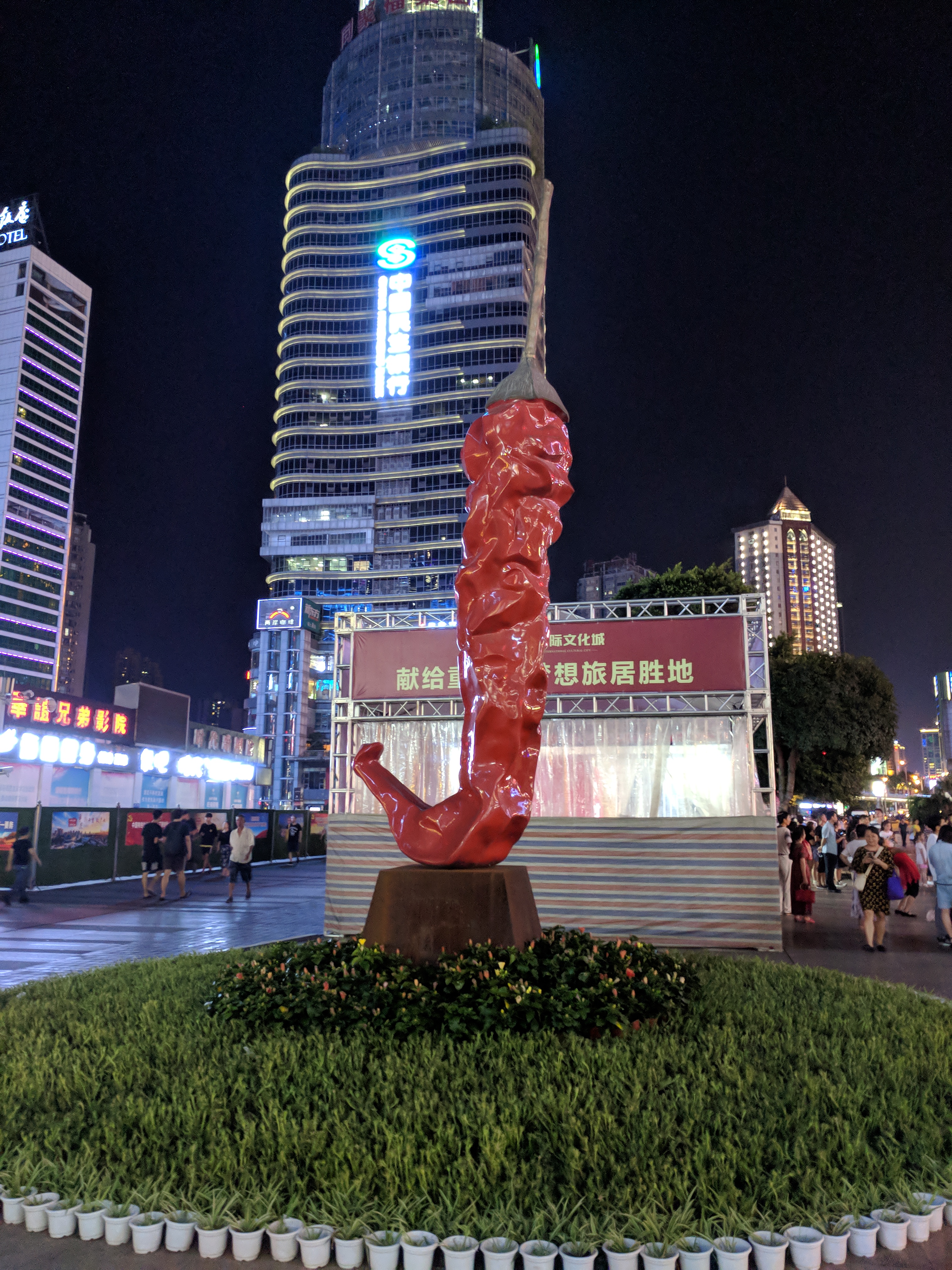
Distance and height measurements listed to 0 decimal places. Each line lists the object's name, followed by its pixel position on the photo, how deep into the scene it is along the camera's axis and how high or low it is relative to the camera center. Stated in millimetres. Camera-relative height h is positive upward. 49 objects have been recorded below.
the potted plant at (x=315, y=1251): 2941 -1530
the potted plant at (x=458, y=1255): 2861 -1500
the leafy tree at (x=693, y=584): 29172 +7031
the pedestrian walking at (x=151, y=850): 16531 -1137
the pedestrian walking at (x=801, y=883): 14641 -1475
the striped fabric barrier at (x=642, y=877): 10930 -1066
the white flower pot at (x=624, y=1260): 2848 -1504
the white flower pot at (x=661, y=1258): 2822 -1485
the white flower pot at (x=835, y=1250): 3000 -1540
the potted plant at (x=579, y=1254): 2793 -1479
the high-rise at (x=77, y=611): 144750 +29452
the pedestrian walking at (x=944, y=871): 11211 -954
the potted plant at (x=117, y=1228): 3117 -1547
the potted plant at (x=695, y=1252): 2855 -1494
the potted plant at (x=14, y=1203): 3311 -1550
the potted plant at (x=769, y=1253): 2898 -1507
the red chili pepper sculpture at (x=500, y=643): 6441 +1132
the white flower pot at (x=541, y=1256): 2811 -1478
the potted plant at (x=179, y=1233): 3074 -1543
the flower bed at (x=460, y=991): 5262 -1255
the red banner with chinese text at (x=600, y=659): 13492 +2113
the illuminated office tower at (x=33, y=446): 105812 +42322
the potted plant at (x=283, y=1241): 2992 -1525
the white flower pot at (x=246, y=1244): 3004 -1542
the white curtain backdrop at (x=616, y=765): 14016 +463
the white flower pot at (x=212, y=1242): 3029 -1552
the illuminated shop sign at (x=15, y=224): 107938 +69252
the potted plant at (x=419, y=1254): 2875 -1505
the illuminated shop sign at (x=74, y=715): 25516 +2307
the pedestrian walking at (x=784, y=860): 13891 -1076
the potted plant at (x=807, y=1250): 2930 -1512
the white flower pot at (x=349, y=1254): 2949 -1545
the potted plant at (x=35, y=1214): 3225 -1554
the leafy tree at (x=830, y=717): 32719 +2944
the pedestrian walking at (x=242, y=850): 17141 -1166
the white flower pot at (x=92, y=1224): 3189 -1569
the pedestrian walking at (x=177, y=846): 16078 -1036
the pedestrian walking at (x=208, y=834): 22250 -1120
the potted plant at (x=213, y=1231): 3033 -1519
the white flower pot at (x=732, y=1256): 2855 -1495
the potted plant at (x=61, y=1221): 3188 -1562
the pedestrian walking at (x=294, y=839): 29281 -1602
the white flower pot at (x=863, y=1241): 3055 -1537
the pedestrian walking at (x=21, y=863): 15336 -1311
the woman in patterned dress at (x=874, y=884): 11000 -1106
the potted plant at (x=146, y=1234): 3066 -1541
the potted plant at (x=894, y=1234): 3082 -1527
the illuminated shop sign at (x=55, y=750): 24750 +1159
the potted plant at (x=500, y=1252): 2830 -1485
